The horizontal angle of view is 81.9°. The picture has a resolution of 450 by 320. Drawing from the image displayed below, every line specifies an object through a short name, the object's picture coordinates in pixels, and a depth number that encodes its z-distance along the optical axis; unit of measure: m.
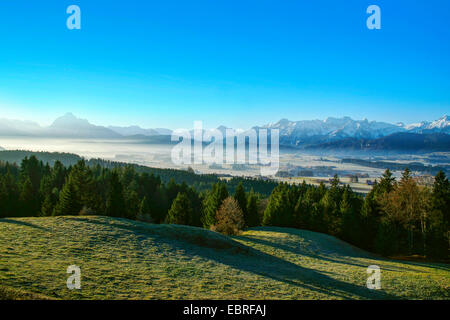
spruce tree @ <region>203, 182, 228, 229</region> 60.31
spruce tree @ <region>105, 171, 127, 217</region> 51.91
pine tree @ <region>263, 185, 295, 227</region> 63.06
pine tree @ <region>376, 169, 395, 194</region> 59.17
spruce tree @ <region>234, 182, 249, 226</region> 64.56
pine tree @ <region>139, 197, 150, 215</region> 61.77
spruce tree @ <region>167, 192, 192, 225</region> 57.69
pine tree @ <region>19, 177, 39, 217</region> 58.58
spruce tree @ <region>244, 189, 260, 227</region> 66.44
